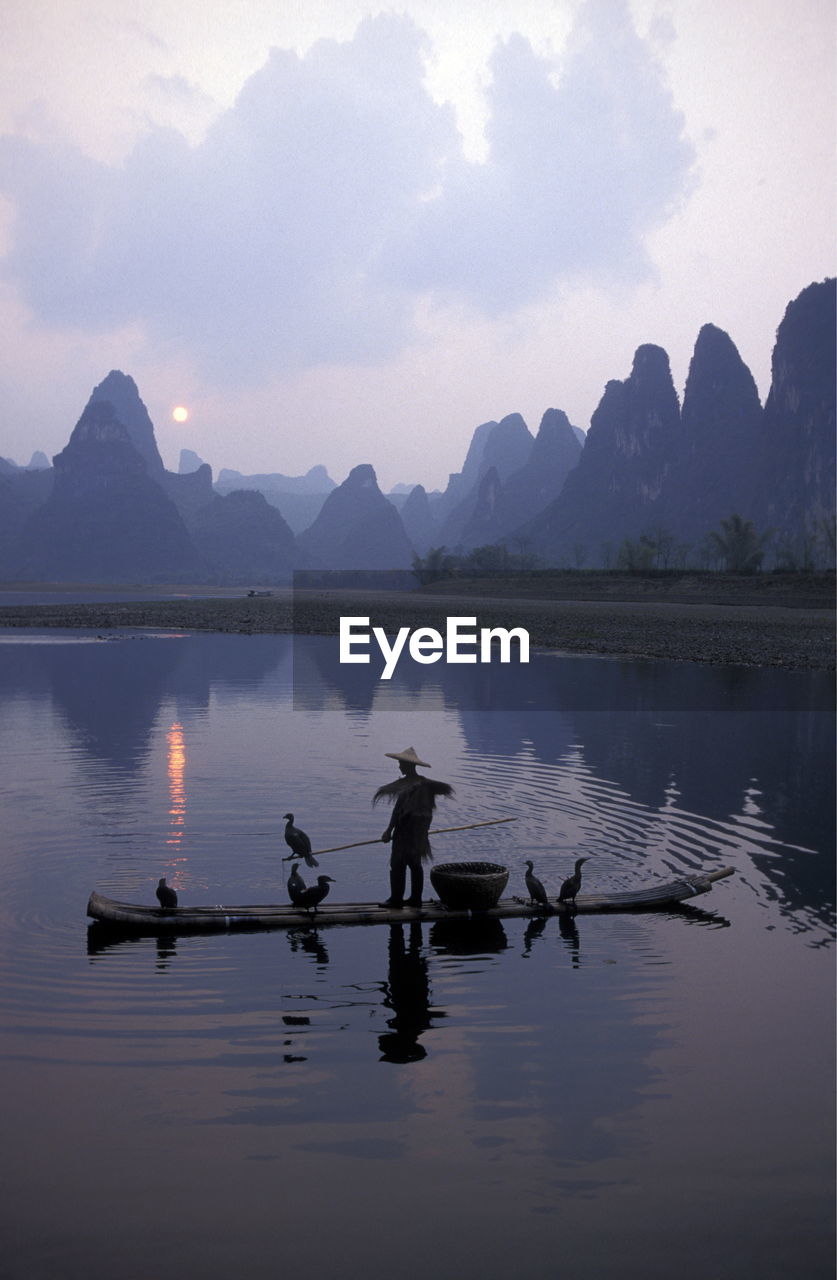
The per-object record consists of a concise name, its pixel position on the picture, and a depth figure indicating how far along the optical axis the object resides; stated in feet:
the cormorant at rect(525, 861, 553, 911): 30.76
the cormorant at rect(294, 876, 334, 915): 29.32
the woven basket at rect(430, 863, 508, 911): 30.09
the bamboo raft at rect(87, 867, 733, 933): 28.76
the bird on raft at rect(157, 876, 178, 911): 28.94
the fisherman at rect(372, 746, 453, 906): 31.08
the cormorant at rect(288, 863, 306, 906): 29.63
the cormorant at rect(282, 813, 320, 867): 32.78
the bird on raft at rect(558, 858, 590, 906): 31.14
